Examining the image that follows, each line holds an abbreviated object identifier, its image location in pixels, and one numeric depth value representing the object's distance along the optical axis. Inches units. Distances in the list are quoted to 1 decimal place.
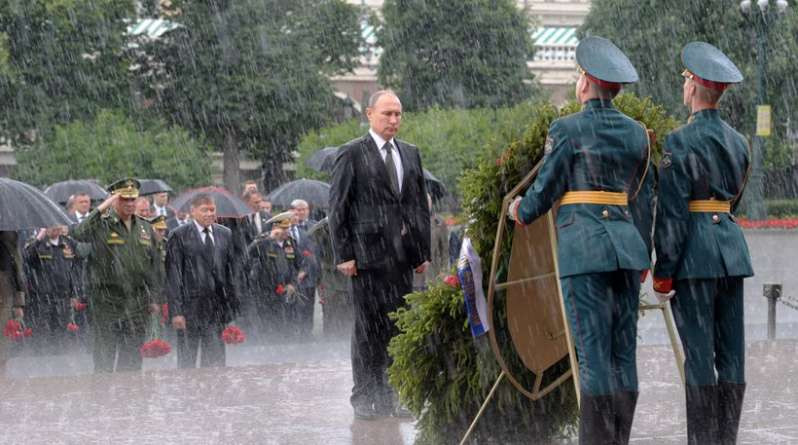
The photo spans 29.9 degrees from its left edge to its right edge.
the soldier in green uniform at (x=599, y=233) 255.3
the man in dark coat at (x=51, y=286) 617.6
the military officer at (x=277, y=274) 660.1
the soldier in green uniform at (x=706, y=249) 274.5
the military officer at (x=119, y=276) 449.1
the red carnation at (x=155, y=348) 442.9
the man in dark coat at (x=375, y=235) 335.9
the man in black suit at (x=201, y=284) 476.4
